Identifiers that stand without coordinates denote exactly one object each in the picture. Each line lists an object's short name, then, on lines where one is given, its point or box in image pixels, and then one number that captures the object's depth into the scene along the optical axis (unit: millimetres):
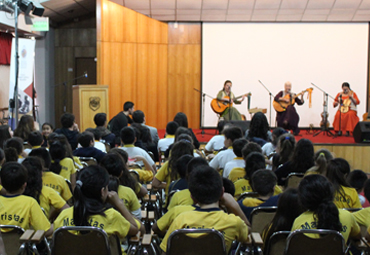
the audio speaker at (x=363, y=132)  8102
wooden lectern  8609
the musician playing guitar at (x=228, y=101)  9727
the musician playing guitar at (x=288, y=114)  9727
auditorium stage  8047
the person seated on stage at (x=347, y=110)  9828
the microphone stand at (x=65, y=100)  11964
